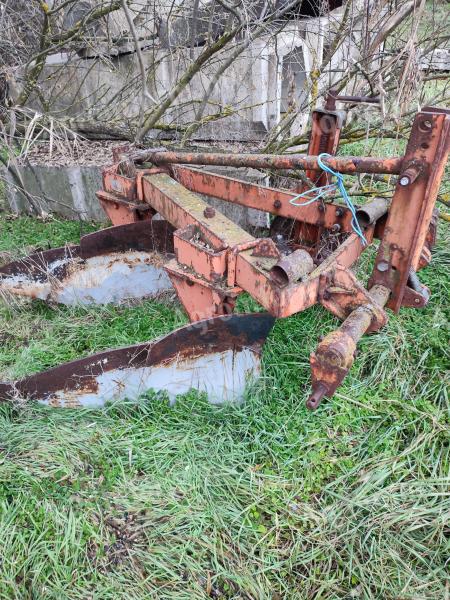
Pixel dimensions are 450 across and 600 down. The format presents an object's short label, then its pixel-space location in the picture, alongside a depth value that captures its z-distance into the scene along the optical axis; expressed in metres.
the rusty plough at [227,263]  1.98
